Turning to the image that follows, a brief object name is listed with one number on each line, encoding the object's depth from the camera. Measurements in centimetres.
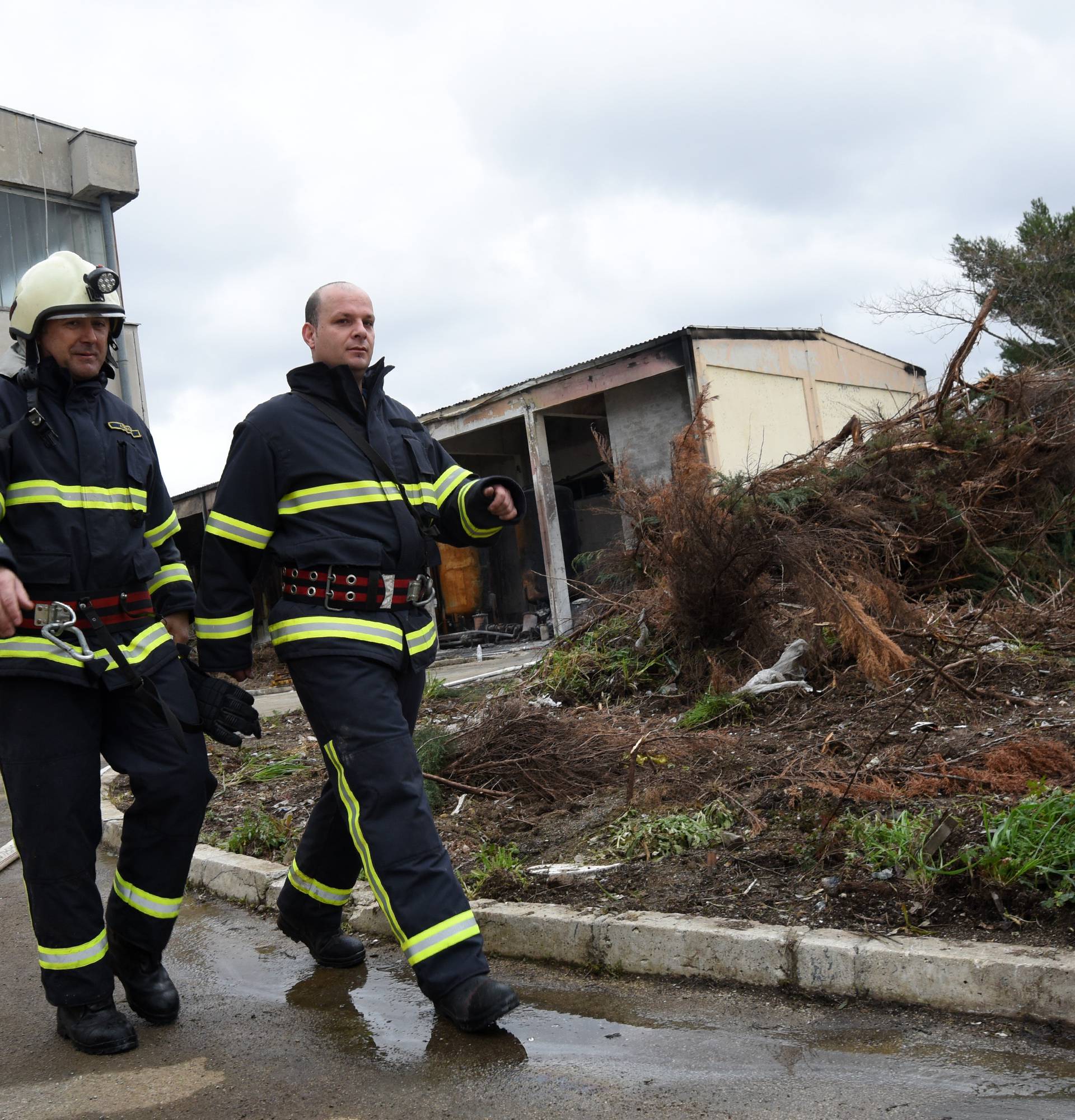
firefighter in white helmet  309
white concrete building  1884
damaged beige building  1446
